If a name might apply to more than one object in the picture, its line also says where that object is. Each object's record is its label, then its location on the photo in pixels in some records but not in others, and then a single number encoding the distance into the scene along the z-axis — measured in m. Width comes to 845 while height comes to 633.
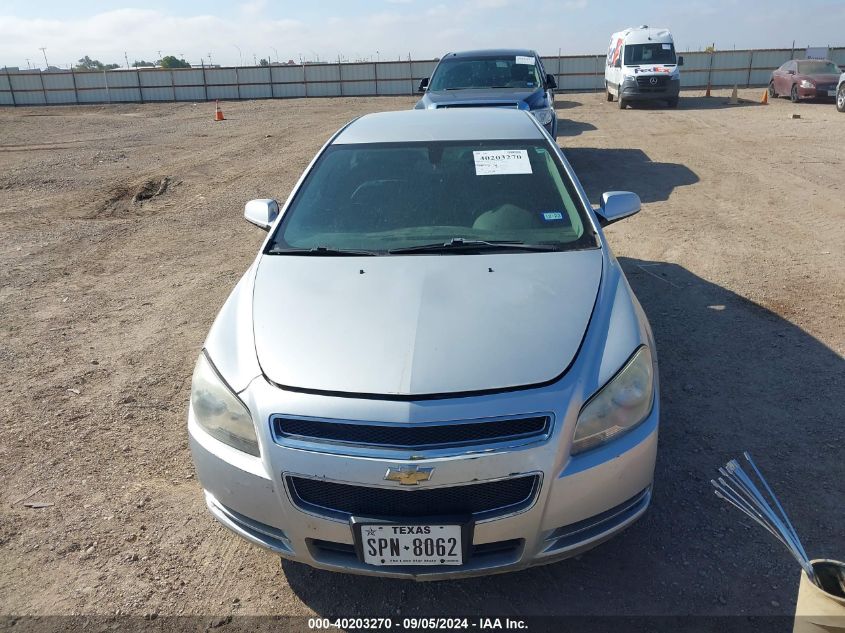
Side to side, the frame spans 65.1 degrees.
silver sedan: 2.19
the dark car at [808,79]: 20.61
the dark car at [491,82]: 9.30
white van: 20.05
